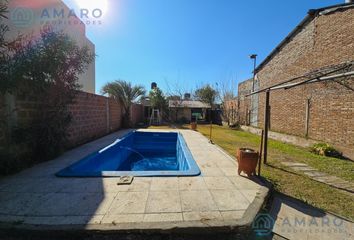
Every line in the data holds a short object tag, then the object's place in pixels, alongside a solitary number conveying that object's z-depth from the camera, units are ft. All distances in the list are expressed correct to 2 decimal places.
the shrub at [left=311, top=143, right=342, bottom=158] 24.81
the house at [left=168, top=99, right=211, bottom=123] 81.76
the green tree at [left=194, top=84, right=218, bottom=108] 90.10
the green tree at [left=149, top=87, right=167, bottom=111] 74.18
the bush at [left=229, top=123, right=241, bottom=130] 61.62
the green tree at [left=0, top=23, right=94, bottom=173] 13.71
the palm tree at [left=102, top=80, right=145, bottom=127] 53.06
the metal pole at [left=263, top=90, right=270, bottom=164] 18.22
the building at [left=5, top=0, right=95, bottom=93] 23.27
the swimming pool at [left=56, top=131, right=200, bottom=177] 15.44
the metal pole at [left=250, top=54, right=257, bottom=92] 53.83
